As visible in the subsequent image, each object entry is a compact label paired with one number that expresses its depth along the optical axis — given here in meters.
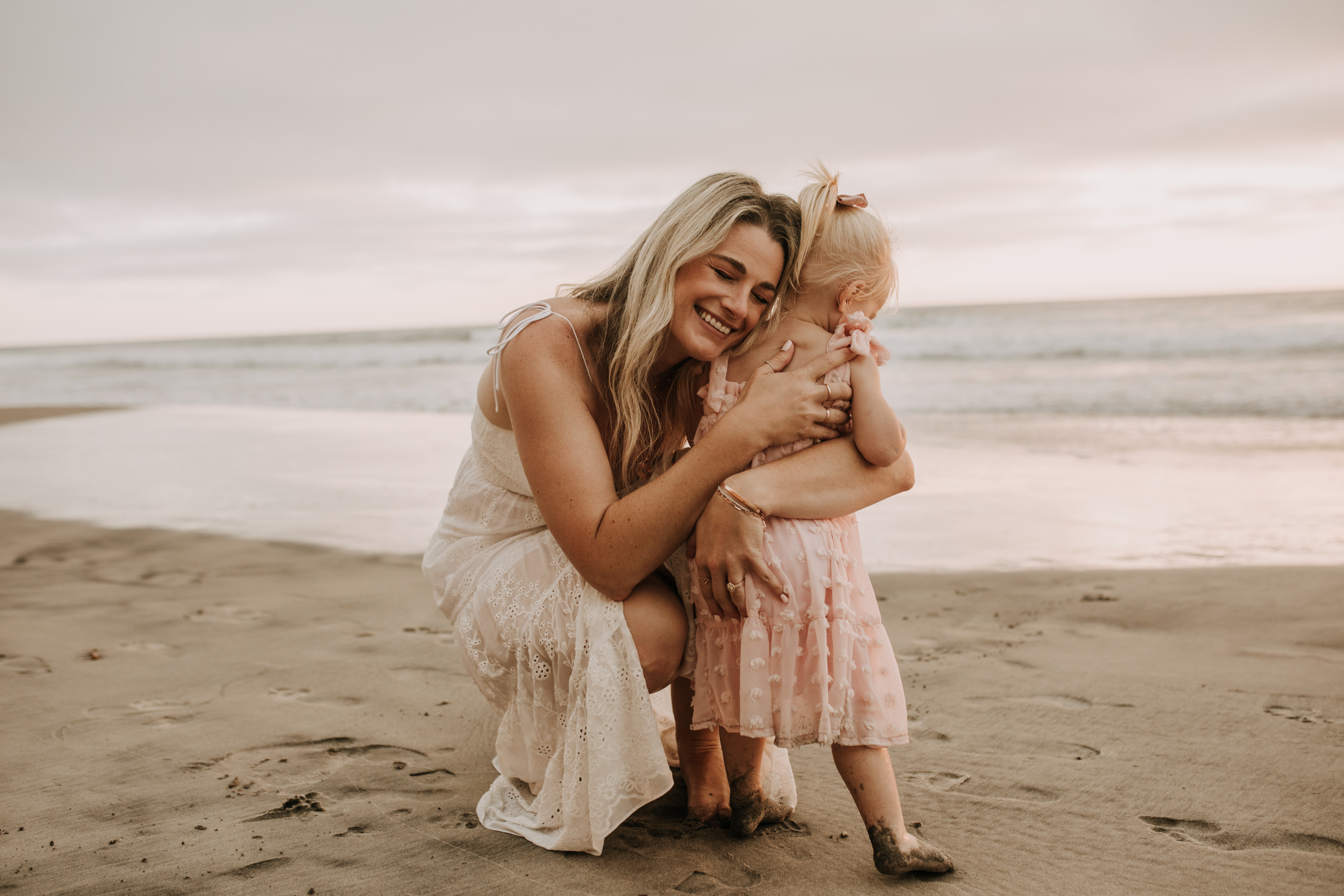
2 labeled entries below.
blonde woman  2.12
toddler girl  2.01
